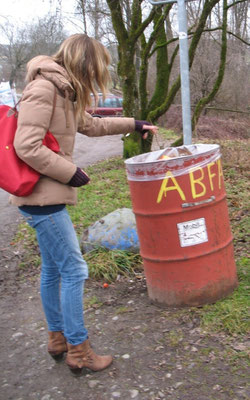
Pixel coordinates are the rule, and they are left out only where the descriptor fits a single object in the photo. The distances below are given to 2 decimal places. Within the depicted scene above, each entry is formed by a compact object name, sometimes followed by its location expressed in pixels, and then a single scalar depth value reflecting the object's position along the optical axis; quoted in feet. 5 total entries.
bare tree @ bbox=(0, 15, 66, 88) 130.29
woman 8.04
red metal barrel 10.40
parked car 77.97
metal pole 12.25
